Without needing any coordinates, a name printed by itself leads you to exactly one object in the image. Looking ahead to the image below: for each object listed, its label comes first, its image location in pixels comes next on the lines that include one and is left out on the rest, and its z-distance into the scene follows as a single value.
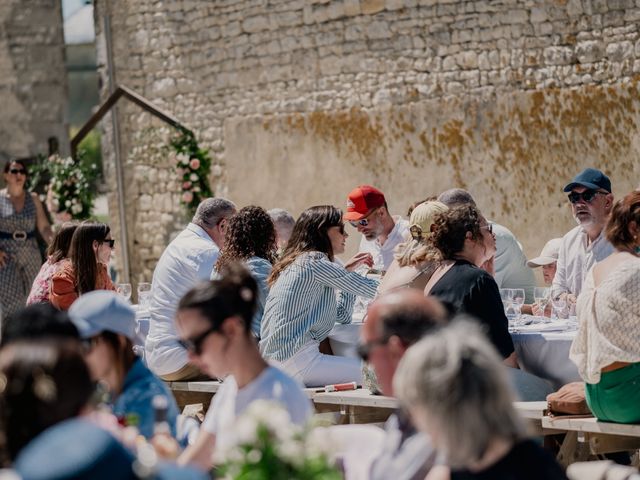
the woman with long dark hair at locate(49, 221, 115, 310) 10.62
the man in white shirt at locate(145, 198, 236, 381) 10.74
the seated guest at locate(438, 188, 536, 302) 11.50
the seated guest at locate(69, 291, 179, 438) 5.91
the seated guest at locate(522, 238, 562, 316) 11.57
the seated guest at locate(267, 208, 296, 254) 13.29
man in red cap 12.30
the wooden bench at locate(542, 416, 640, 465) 7.80
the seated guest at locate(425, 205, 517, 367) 8.24
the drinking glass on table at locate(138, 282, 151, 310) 12.48
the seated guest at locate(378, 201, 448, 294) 9.01
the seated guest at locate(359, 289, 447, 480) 5.04
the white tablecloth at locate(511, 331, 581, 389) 8.88
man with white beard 10.87
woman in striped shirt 9.69
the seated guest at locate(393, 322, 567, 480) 4.12
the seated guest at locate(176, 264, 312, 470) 5.52
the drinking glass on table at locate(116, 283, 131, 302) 11.80
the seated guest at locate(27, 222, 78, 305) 11.01
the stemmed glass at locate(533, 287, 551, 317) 9.88
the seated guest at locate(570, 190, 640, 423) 7.55
